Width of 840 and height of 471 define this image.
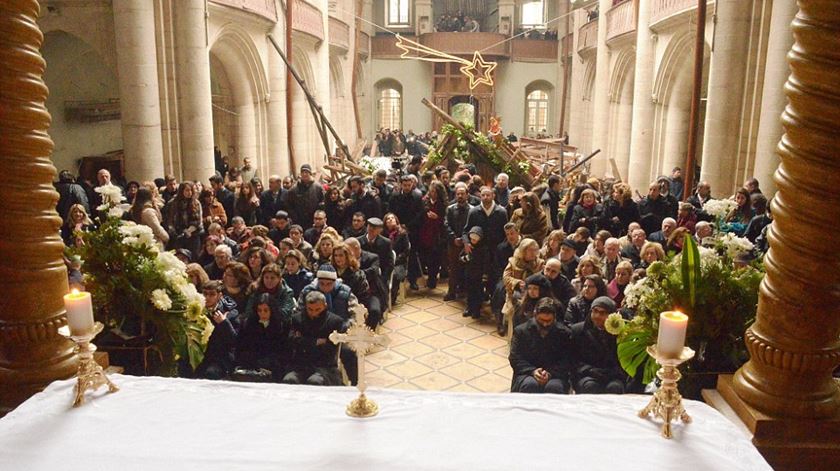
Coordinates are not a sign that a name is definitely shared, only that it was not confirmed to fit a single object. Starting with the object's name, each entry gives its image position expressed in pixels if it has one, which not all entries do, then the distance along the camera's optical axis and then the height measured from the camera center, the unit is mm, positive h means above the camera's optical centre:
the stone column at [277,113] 16016 -204
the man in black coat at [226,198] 10328 -1299
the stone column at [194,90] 11383 +201
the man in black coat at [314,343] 5539 -1776
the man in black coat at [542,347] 5578 -1805
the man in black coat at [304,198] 10109 -1264
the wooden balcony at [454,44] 30828 +2497
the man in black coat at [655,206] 9523 -1273
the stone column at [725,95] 10242 +152
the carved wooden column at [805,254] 2777 -573
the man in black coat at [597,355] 5387 -1824
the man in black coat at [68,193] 9180 -1103
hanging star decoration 17711 +918
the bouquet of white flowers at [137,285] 4234 -1028
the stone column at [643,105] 15969 +9
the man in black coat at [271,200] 10266 -1325
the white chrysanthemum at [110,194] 4664 -567
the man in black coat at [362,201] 9711 -1251
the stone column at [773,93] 9047 +161
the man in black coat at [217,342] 5641 -1808
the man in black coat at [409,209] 9805 -1366
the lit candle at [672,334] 2646 -805
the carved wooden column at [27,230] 3346 -585
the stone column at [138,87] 10418 +221
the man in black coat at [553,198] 10211 -1270
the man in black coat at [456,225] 9320 -1512
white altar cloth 2605 -1221
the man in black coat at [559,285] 6699 -1613
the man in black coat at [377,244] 8492 -1578
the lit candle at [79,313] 2883 -806
